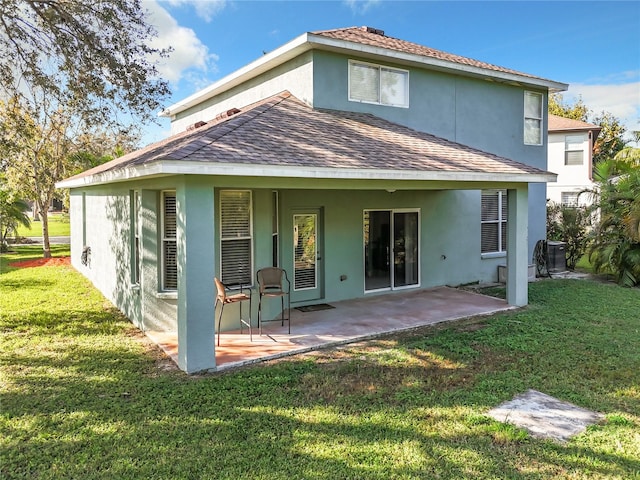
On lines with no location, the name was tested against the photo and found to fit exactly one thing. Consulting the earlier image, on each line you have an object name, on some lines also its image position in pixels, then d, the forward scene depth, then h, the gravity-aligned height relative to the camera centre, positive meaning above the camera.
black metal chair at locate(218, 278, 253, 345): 7.98 -1.26
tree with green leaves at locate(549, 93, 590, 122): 38.19 +9.79
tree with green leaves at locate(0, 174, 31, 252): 16.96 +0.71
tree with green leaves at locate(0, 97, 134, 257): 20.61 +3.13
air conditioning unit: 16.09 -1.11
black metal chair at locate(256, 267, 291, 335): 8.77 -1.11
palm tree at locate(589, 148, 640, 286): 13.17 +0.01
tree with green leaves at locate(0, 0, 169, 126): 10.08 +4.04
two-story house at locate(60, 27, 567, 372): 6.78 +0.78
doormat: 10.52 -1.90
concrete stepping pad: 5.00 -2.22
